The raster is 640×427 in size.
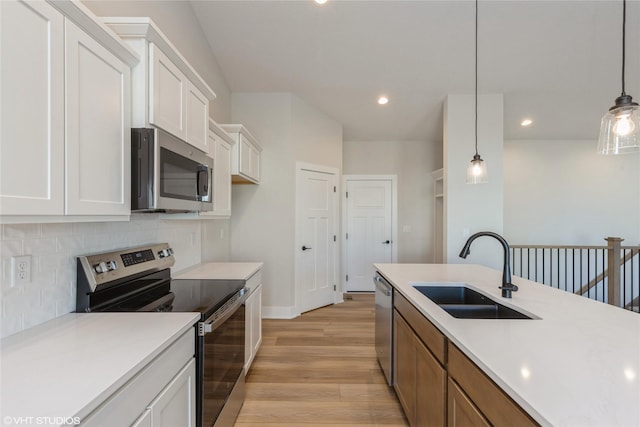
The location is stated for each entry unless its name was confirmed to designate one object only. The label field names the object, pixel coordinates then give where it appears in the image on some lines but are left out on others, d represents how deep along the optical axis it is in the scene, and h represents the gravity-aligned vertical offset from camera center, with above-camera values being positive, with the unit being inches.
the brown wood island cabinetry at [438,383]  36.2 -27.0
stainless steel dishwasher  88.6 -34.5
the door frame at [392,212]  209.0 +2.0
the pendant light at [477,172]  101.3 +14.8
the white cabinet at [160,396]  33.6 -24.2
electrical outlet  45.2 -8.5
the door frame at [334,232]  158.6 -9.7
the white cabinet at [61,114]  33.5 +13.3
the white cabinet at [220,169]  97.7 +16.3
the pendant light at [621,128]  54.2 +16.5
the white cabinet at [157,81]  54.2 +26.8
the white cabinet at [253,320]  92.5 -34.9
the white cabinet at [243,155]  118.5 +25.0
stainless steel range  56.1 -18.8
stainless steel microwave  54.6 +8.4
